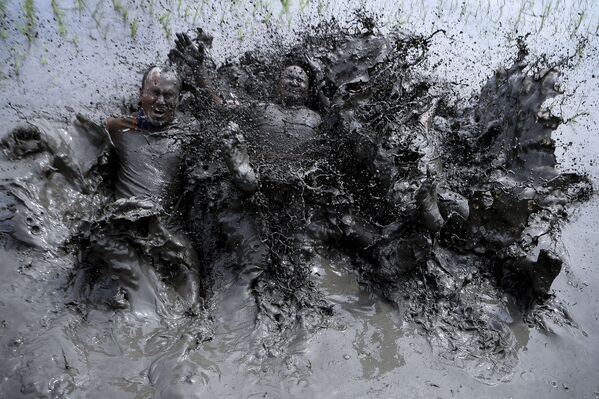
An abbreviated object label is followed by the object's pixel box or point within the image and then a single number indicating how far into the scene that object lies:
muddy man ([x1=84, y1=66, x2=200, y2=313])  3.61
